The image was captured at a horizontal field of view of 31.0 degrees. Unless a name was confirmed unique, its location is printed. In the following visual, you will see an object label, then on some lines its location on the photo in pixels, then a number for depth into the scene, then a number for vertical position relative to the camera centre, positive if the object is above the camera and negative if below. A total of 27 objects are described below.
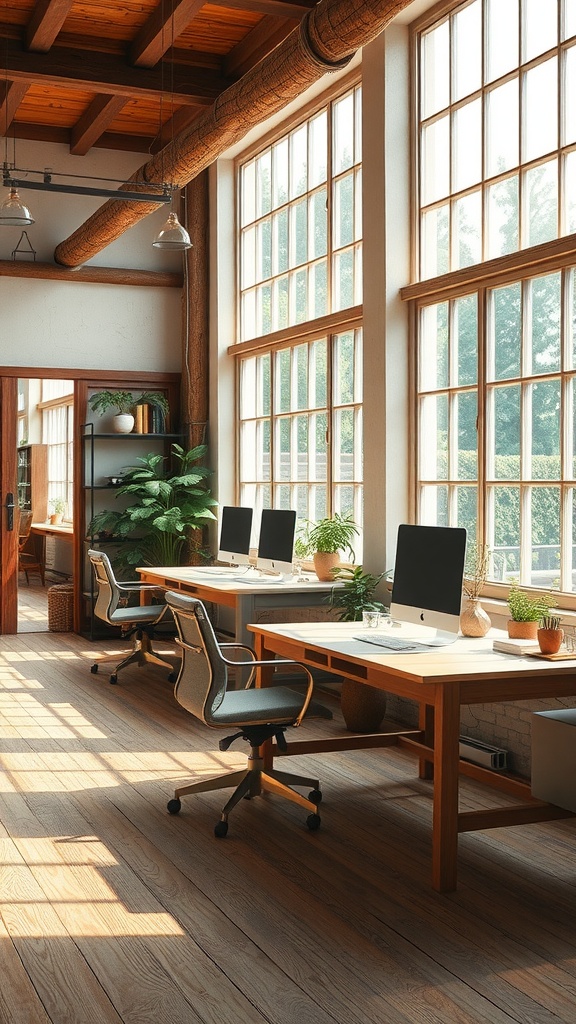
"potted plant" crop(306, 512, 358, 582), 6.59 -0.38
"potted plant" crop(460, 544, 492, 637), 4.55 -0.50
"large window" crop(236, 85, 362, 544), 6.93 +1.23
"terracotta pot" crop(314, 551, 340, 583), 6.58 -0.50
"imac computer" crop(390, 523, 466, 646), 4.16 -0.39
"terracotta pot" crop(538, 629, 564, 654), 3.90 -0.58
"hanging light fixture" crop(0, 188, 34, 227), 5.99 +1.56
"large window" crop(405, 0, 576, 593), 4.78 +1.01
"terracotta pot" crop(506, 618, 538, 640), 4.21 -0.59
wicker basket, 9.42 -1.17
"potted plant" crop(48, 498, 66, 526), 11.75 -0.32
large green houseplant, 8.80 -0.26
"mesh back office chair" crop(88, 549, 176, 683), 7.08 -0.92
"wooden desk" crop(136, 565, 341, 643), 6.06 -0.67
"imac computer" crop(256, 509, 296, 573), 6.47 -0.37
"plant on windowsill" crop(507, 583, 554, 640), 4.21 -0.54
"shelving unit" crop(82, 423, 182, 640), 9.20 +0.17
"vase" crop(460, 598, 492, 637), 4.55 -0.60
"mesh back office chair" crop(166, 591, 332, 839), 4.02 -0.90
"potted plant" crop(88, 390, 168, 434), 9.07 +0.70
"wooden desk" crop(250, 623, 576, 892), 3.50 -0.71
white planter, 9.10 +0.52
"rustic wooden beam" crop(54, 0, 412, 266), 4.40 +2.04
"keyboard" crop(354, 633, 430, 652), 4.10 -0.65
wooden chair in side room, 10.87 -0.85
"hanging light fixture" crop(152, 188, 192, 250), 6.06 +1.45
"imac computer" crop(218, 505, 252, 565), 7.18 -0.37
